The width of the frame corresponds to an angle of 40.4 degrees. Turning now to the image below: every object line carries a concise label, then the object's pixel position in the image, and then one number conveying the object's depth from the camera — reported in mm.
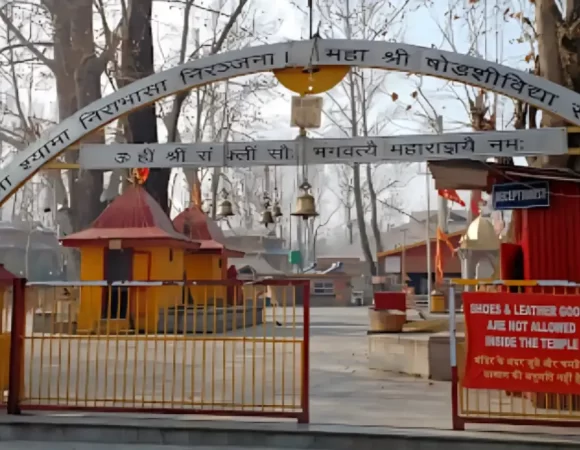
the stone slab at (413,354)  12188
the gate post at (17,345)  8906
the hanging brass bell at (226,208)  26312
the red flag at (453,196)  24203
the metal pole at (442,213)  32312
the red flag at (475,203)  29147
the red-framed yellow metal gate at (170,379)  8539
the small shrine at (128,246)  20969
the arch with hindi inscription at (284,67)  8055
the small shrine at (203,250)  26266
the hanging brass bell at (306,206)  10680
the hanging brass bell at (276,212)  27897
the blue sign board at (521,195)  9820
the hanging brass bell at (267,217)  26588
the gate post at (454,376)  8031
